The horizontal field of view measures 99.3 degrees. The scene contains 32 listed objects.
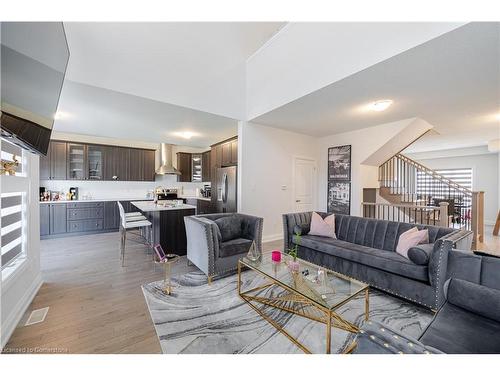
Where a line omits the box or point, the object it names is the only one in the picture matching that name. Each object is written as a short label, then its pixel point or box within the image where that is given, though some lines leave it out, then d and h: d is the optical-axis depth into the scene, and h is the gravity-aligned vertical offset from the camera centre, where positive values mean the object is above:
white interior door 5.40 +0.03
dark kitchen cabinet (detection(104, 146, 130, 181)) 5.83 +0.58
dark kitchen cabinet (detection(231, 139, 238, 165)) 4.82 +0.76
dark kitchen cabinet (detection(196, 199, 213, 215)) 5.82 -0.63
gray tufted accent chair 2.70 -0.78
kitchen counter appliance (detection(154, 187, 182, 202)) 6.58 -0.28
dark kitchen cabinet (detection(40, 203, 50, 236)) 4.74 -0.81
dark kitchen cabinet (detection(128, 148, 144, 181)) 6.19 +0.57
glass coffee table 1.64 -0.88
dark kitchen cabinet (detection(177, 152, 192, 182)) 7.12 +0.62
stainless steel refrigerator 4.75 -0.10
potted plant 2.09 -0.79
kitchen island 3.57 -0.73
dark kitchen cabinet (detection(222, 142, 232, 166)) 5.08 +0.76
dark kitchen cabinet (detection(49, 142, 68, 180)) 5.17 +0.56
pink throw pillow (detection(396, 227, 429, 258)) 2.37 -0.61
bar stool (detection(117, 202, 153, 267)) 3.45 -0.66
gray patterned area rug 1.64 -1.24
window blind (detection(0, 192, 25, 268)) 1.90 -0.41
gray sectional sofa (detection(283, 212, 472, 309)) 2.00 -0.80
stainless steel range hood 6.53 +0.80
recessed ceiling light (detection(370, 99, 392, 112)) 3.37 +1.33
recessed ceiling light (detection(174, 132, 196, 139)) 5.75 +1.39
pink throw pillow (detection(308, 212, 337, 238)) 3.28 -0.64
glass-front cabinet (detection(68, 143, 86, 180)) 5.37 +0.57
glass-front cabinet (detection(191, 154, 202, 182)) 7.35 +0.61
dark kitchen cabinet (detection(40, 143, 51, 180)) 5.09 +0.35
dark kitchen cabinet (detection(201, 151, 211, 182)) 7.01 +0.60
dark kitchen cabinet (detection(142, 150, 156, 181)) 6.40 +0.57
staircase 5.07 -0.24
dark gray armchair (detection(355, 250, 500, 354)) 0.95 -0.78
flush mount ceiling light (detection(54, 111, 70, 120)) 4.21 +1.40
